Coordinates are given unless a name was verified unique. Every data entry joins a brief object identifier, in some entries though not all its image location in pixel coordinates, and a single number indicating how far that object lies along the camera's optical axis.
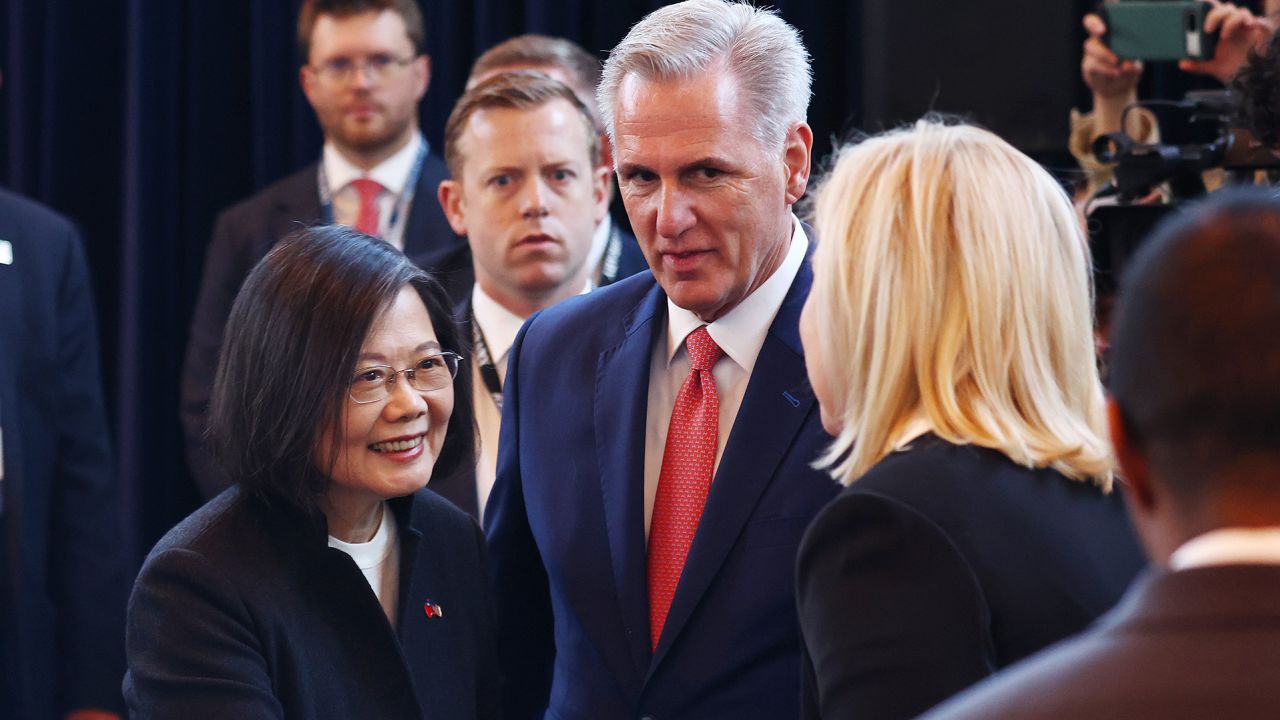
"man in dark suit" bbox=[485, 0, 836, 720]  6.09
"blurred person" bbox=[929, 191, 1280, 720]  2.89
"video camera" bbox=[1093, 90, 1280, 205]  6.45
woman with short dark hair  5.99
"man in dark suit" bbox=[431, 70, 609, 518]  6.70
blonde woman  5.13
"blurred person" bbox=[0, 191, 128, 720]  6.61
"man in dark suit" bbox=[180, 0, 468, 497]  7.12
